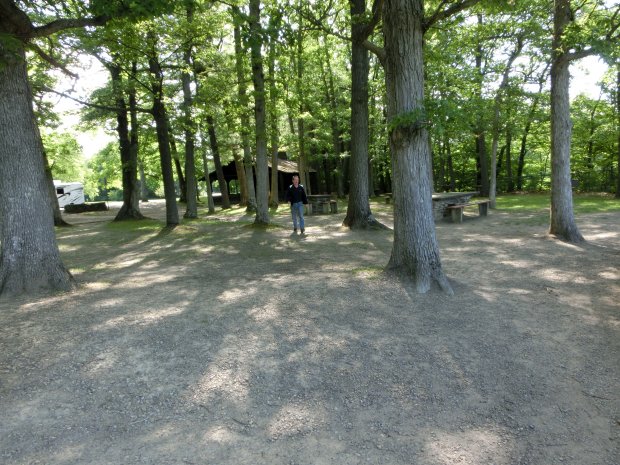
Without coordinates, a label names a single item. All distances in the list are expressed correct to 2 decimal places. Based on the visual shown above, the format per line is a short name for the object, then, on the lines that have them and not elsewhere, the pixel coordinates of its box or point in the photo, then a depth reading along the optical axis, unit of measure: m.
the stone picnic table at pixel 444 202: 14.63
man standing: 11.98
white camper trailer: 35.12
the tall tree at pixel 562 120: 8.76
